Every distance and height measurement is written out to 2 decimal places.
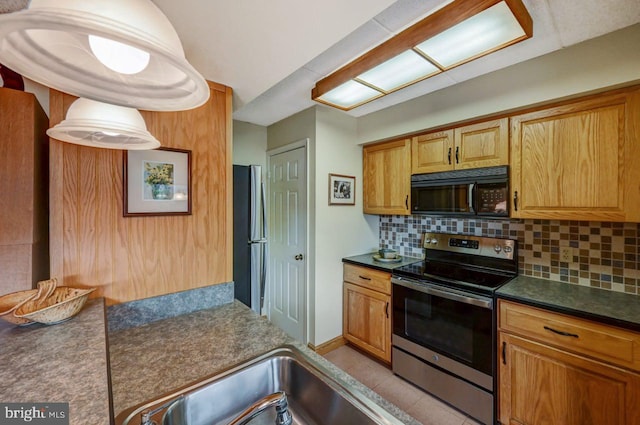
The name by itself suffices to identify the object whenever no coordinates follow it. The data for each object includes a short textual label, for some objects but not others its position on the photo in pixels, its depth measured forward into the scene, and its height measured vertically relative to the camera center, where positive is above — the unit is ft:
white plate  8.27 -1.56
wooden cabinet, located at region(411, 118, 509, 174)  6.23 +1.68
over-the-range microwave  6.18 +0.49
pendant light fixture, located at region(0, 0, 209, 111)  1.37 +1.09
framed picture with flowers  4.23 +0.51
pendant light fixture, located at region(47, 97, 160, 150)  2.88 +0.99
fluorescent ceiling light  3.89 +2.97
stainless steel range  5.61 -2.62
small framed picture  8.50 +0.74
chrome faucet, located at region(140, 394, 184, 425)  2.18 -1.78
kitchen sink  2.51 -2.03
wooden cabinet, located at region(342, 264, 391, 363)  7.53 -3.29
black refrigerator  8.20 -0.78
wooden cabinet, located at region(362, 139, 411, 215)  8.07 +1.13
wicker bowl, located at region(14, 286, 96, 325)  3.06 -1.18
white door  8.60 -1.01
